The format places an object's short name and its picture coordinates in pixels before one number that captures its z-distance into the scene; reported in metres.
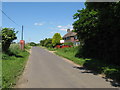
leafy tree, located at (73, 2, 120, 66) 10.61
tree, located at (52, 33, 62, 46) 59.42
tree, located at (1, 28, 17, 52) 18.88
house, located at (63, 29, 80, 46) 56.92
